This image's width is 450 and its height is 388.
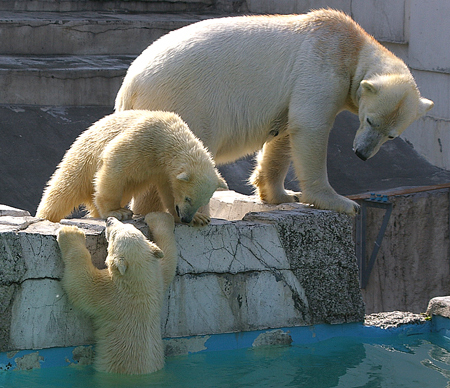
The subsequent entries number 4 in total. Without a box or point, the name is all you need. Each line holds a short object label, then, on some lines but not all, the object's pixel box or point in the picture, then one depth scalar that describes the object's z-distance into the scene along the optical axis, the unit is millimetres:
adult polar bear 9531
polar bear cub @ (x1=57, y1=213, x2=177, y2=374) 7543
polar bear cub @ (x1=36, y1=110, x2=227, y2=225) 8289
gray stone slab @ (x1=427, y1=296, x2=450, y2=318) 9695
